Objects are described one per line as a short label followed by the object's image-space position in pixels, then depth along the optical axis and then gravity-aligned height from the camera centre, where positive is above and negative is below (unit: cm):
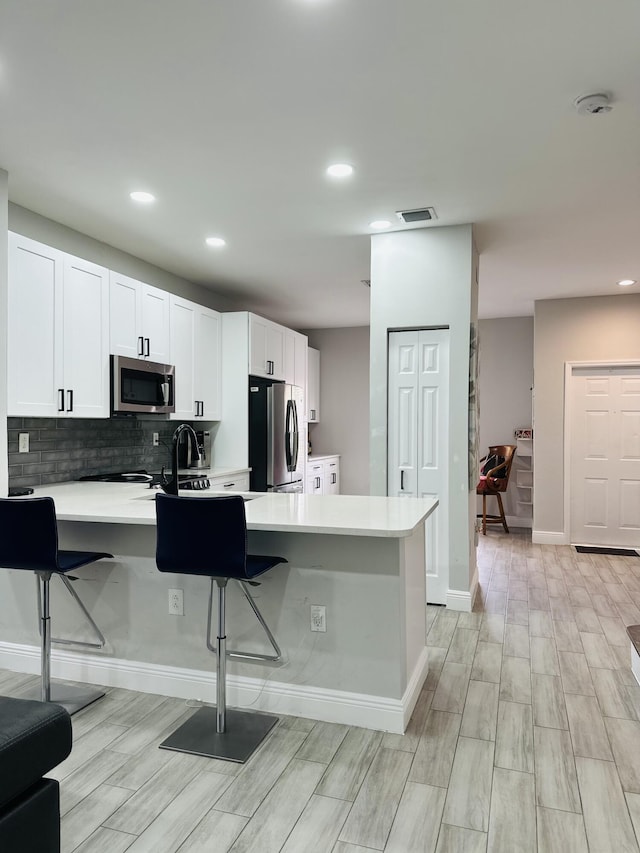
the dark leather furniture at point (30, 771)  128 -79
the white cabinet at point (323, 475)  734 -70
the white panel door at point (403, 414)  422 +7
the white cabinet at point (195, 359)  492 +56
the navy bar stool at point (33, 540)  239 -49
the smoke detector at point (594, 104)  243 +135
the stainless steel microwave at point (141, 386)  405 +26
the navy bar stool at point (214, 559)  220 -52
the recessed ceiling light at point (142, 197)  349 +135
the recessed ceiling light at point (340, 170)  313 +137
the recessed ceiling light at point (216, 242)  437 +136
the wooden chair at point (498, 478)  701 -66
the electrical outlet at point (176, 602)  276 -85
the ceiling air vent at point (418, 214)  377 +137
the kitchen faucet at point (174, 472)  277 -24
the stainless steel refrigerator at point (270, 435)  568 -12
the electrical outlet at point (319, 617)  255 -85
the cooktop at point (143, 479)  421 -42
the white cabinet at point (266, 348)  569 +76
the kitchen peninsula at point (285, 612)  246 -87
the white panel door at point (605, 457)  616 -35
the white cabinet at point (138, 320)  412 +76
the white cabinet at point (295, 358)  661 +75
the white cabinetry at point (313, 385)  809 +53
